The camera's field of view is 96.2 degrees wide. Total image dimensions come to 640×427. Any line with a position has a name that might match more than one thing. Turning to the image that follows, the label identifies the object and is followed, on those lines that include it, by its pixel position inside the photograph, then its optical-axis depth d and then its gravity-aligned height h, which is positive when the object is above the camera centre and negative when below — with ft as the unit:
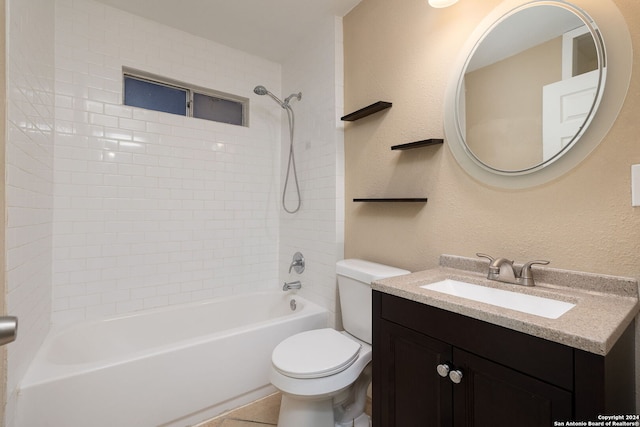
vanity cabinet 2.22 -1.49
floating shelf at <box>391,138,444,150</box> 4.69 +1.19
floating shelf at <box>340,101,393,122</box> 5.55 +2.11
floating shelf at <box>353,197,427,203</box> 4.93 +0.27
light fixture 4.31 +3.20
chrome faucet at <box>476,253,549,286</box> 3.62 -0.76
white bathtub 4.13 -2.69
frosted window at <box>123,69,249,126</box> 6.92 +3.03
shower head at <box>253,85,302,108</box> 7.30 +3.14
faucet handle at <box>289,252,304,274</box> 7.72 -1.31
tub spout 7.66 -1.91
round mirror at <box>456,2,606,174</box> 3.37 +1.68
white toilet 4.17 -2.29
